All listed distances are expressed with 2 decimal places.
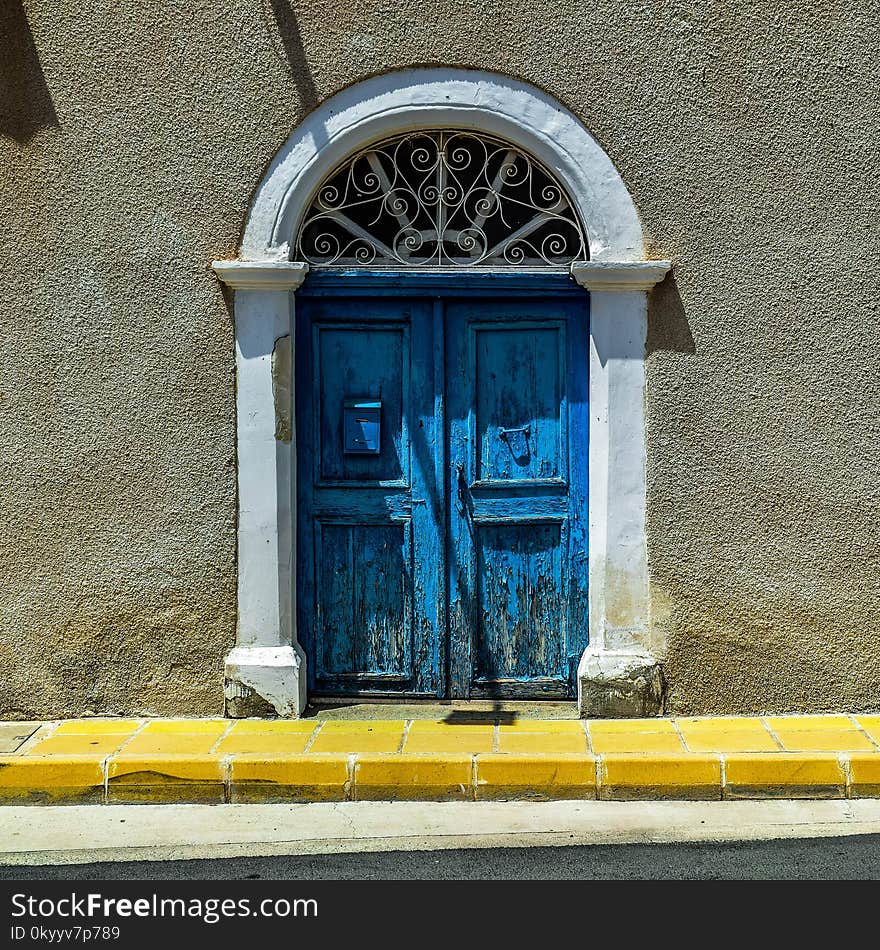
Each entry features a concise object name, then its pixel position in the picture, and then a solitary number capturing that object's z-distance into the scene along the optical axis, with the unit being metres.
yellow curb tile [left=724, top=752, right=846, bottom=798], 5.07
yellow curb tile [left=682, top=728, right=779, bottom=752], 5.23
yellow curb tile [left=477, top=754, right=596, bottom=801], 5.08
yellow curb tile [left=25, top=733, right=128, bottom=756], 5.29
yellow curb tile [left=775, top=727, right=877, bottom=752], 5.21
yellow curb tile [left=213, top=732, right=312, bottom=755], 5.26
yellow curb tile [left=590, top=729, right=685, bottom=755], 5.25
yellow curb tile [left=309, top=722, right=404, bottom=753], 5.29
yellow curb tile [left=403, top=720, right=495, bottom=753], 5.28
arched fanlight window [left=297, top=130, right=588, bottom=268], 5.76
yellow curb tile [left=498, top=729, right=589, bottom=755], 5.25
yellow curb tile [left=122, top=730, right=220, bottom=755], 5.27
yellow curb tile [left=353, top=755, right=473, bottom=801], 5.09
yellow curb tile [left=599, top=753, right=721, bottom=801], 5.07
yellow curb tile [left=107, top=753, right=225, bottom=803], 5.11
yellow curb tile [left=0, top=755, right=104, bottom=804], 5.13
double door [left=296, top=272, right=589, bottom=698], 5.84
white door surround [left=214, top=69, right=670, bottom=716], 5.60
